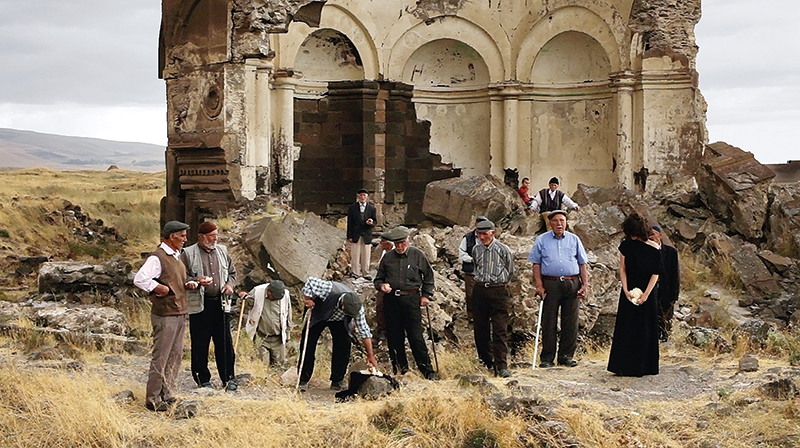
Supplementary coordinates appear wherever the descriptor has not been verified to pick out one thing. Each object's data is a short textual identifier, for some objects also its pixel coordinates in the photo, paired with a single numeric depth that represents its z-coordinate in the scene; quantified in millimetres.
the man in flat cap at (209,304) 8070
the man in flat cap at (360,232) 13602
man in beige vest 7336
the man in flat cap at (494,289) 8945
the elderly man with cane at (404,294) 8930
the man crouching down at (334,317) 8477
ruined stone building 17906
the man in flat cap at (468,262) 10188
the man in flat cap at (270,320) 9141
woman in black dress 8586
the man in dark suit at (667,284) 10406
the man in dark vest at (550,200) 14445
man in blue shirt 9219
